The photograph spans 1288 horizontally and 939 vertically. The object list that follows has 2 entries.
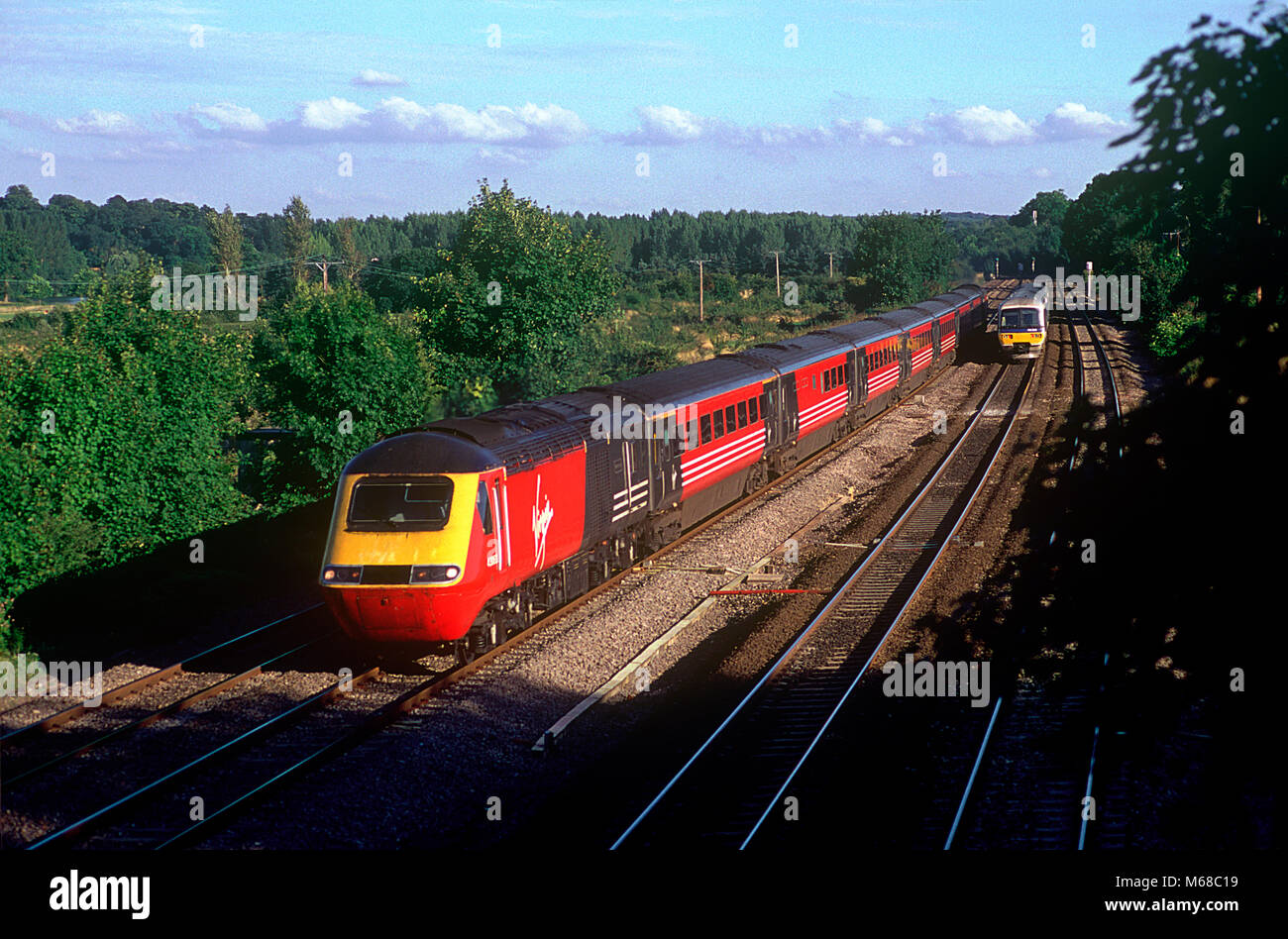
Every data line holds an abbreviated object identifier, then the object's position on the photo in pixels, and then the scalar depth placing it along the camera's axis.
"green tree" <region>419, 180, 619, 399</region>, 38.34
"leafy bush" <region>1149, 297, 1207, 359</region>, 41.95
